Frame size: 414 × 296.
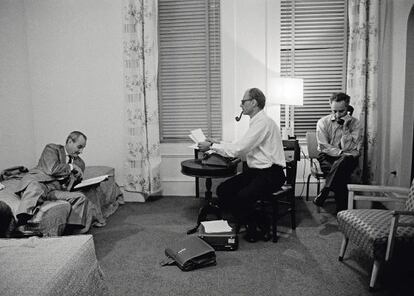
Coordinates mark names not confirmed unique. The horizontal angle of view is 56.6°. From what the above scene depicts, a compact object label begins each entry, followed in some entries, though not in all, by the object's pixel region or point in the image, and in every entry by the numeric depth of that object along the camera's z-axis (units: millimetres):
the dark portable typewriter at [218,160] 3518
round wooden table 3467
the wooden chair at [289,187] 3357
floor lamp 4168
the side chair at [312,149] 4340
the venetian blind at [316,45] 4480
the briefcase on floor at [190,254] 2793
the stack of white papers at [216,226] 3209
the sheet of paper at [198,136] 3586
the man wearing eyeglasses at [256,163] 3326
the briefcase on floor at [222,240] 3135
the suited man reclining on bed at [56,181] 3059
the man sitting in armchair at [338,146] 3857
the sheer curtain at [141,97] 4387
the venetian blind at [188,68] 4625
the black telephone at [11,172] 3623
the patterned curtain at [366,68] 4137
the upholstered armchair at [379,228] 2355
